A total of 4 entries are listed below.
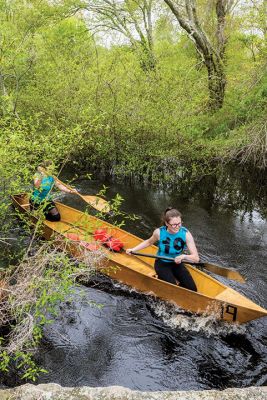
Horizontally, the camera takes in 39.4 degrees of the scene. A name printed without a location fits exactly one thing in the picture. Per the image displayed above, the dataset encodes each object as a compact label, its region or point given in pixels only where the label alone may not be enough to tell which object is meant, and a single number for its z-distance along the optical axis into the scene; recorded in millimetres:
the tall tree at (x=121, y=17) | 15094
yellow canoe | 5273
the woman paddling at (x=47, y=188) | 5541
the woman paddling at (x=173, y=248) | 5602
